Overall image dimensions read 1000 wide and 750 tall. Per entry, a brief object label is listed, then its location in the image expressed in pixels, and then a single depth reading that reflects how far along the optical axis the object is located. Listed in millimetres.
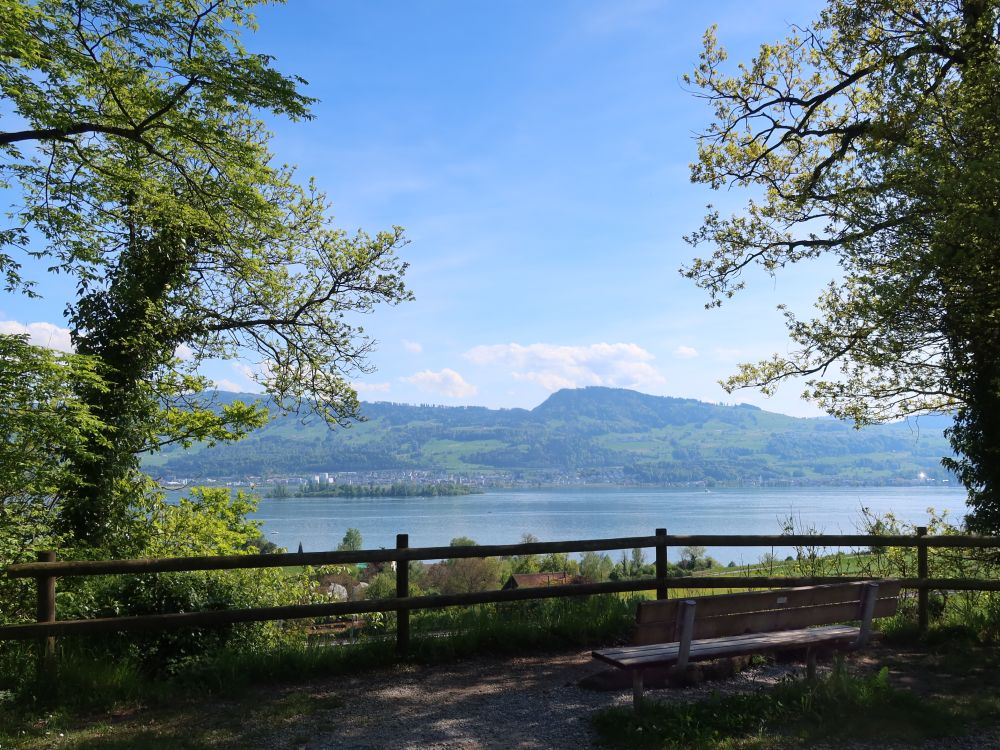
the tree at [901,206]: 7336
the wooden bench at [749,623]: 5109
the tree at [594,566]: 26400
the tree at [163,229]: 7020
